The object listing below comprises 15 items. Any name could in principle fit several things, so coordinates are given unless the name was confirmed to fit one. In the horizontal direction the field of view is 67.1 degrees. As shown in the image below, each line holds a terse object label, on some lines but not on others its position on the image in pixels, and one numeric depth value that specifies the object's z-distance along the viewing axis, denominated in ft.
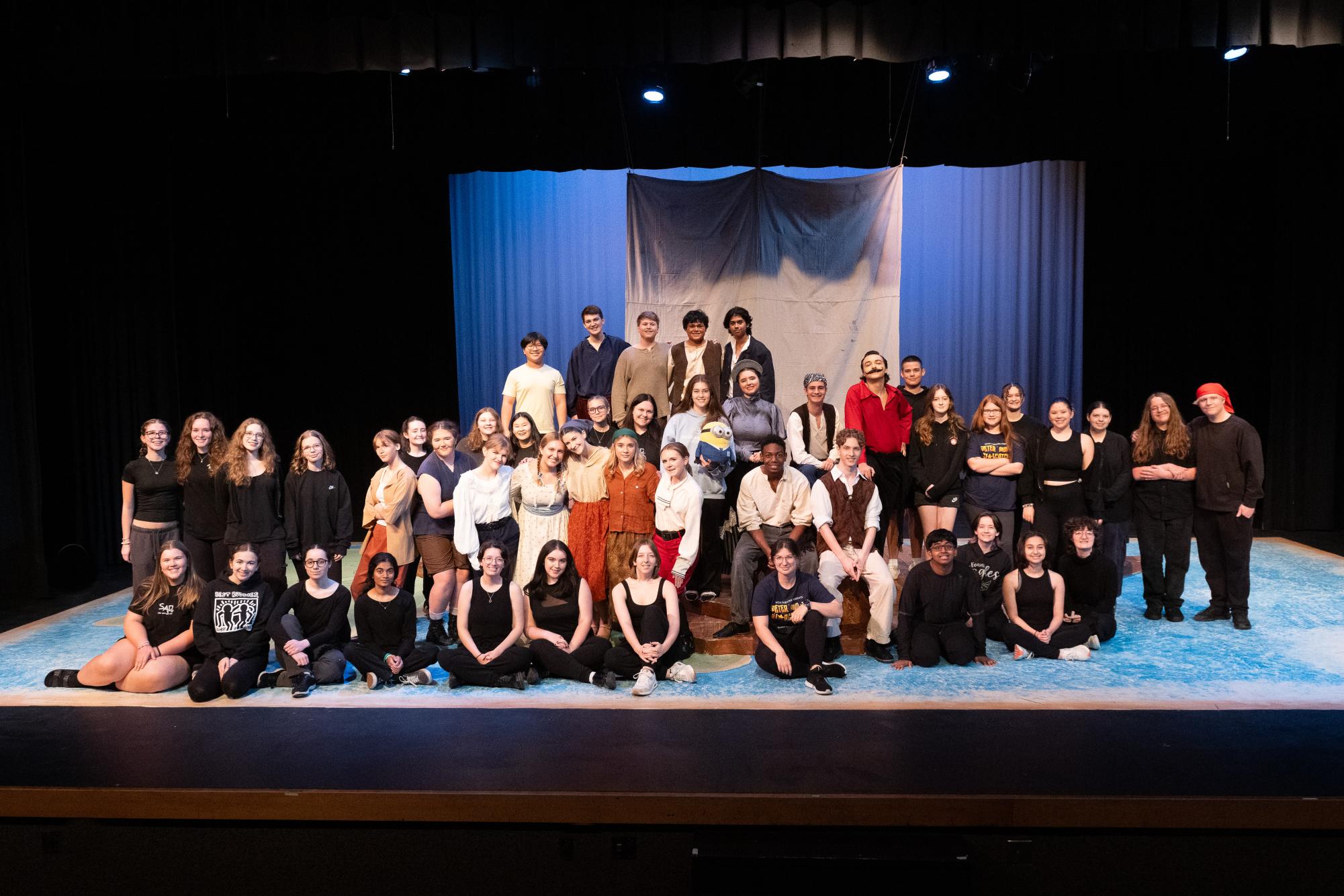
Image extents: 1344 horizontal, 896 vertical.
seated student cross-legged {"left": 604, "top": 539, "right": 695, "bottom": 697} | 15.58
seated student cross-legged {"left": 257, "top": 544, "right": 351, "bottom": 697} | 15.44
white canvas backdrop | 24.41
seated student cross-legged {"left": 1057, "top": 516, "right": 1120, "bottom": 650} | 17.44
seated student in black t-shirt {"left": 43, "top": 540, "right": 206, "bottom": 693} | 15.48
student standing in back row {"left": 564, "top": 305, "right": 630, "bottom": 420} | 21.74
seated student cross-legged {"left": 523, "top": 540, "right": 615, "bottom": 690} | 15.65
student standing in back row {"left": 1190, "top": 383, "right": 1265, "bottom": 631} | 18.49
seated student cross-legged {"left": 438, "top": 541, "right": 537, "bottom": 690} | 15.43
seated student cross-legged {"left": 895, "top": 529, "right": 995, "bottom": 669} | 16.34
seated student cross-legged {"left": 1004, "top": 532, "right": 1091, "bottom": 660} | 16.81
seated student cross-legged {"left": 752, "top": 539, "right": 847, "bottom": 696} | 15.65
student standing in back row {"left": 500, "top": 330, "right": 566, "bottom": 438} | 20.95
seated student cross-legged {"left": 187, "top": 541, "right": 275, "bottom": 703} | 15.37
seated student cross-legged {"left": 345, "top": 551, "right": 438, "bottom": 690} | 15.72
